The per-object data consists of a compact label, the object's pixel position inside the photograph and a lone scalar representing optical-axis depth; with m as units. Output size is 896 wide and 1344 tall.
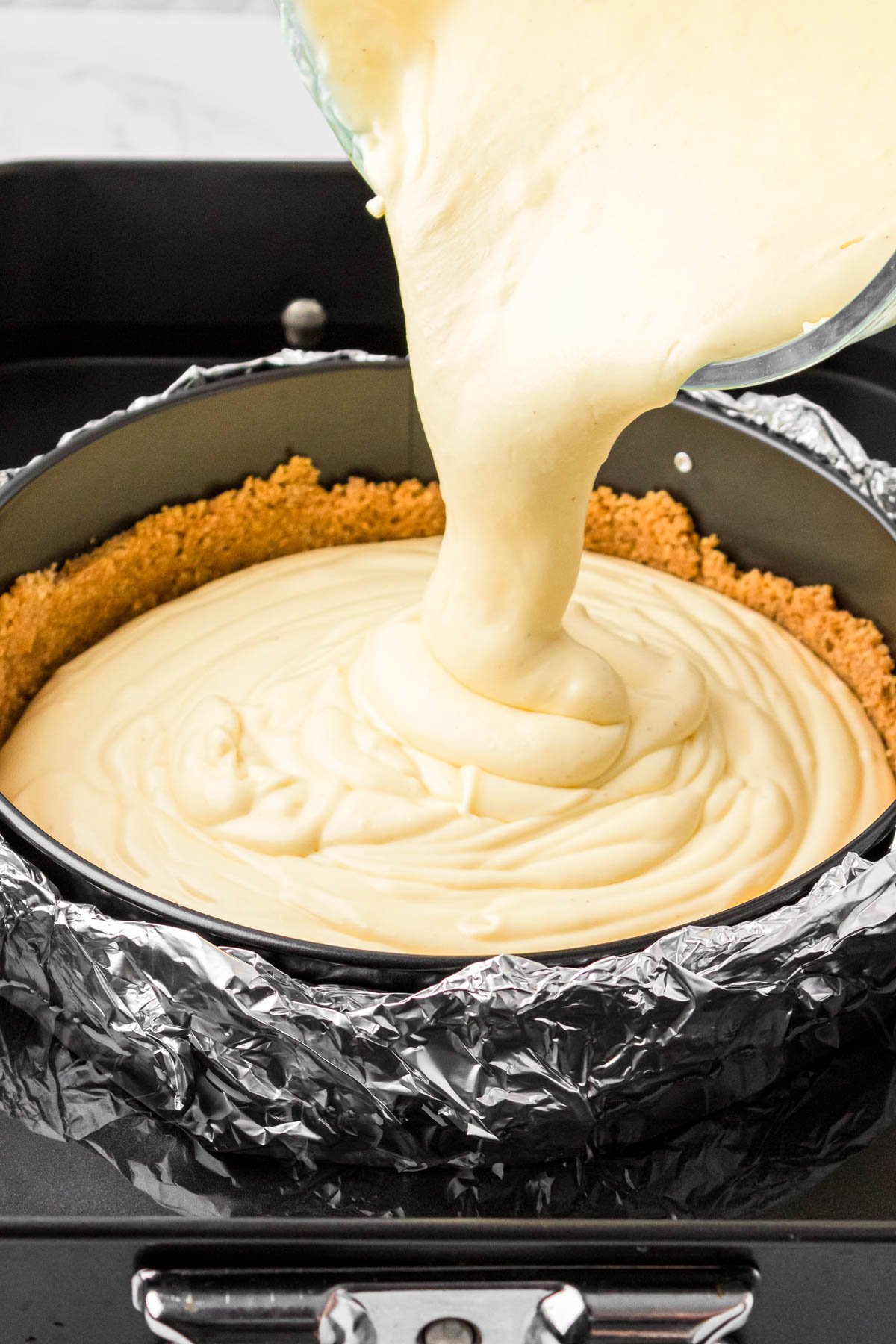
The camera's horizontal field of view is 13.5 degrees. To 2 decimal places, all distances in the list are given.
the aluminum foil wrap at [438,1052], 0.71
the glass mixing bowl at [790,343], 0.70
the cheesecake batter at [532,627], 0.72
